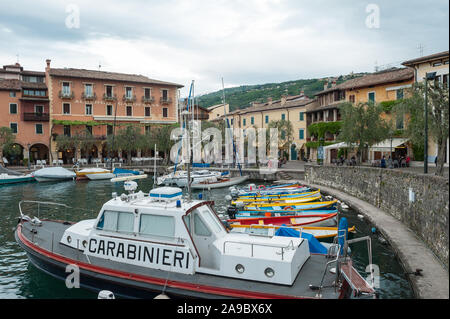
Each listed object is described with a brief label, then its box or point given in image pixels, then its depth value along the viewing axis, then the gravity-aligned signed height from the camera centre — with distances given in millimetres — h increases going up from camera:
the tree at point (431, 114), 18797 +2191
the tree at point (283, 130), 46969 +3411
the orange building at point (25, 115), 51344 +6718
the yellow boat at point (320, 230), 15430 -3406
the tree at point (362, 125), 28875 +2409
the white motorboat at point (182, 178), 34531 -2160
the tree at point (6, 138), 47000 +2918
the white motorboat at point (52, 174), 39000 -1781
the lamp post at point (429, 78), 15540 +2944
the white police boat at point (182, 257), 7996 -2622
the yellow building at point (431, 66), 29431 +7715
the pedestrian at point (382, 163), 29970 -855
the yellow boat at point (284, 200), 22205 -2889
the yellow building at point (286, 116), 53156 +6590
